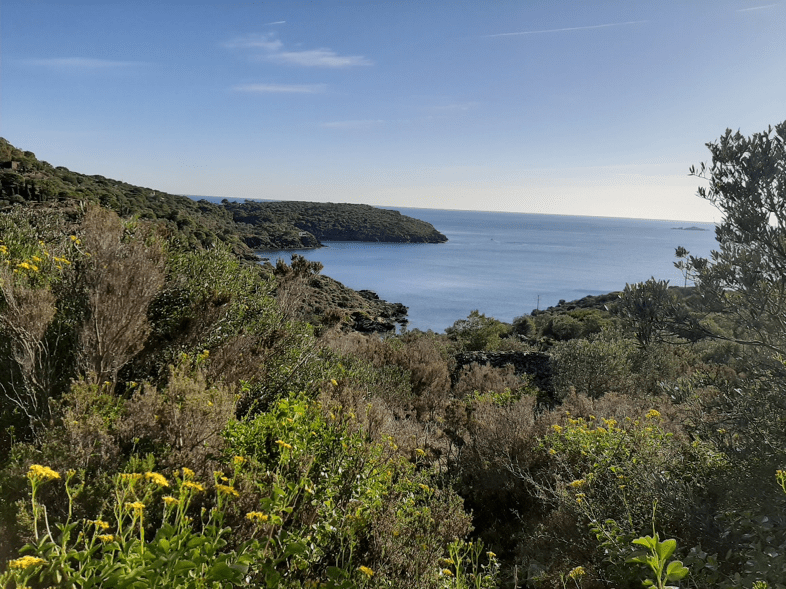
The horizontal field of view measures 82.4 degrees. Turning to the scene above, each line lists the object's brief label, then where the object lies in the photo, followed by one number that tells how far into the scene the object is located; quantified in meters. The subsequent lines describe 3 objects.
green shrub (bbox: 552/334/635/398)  10.77
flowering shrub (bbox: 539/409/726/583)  3.22
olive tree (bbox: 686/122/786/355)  3.51
